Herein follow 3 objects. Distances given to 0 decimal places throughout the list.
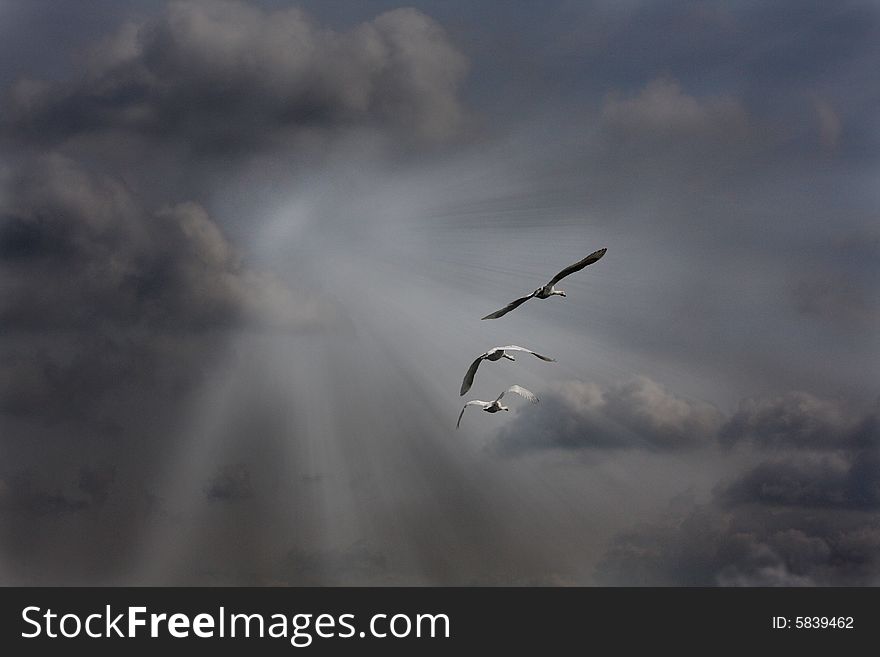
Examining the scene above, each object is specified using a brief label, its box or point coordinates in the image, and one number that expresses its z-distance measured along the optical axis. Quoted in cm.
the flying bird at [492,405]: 9144
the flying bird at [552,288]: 7606
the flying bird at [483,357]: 8038
